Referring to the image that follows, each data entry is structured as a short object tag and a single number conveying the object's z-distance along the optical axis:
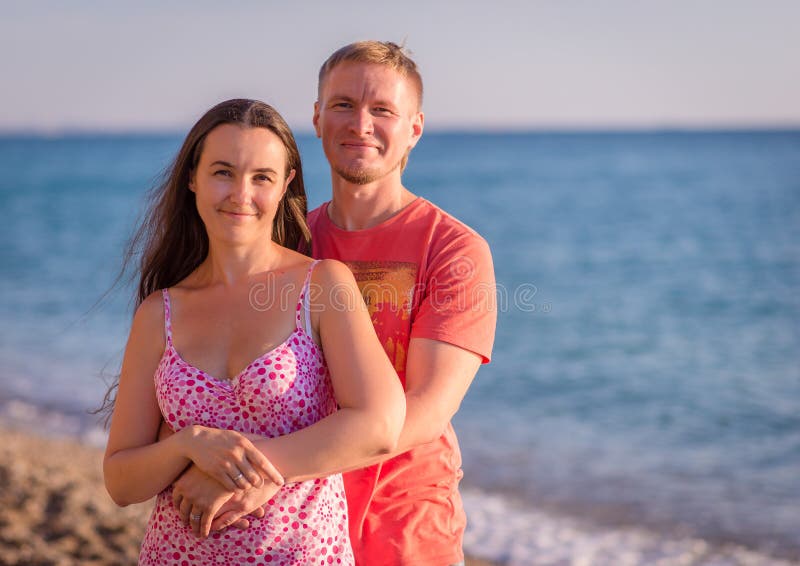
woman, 2.07
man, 2.49
